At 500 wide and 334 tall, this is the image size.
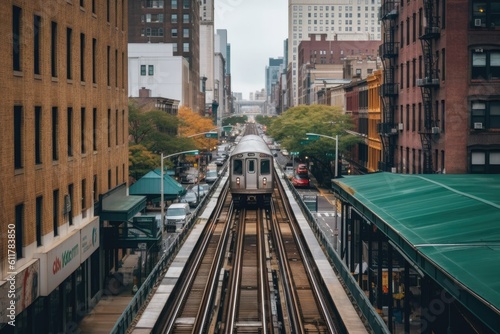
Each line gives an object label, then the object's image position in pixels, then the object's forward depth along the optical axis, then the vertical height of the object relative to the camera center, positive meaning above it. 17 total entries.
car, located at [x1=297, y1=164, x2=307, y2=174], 83.42 -4.37
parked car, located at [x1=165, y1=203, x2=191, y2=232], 50.38 -5.99
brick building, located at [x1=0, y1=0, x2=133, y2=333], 21.17 -0.84
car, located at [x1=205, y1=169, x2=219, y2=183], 82.81 -5.08
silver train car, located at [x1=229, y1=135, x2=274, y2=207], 50.31 -2.71
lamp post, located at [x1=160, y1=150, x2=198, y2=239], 43.39 -3.86
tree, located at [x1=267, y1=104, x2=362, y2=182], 78.31 -0.09
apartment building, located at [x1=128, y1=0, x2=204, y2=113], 137.88 +20.62
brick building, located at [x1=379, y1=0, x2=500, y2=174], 44.62 +2.94
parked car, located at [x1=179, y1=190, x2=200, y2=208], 62.70 -5.84
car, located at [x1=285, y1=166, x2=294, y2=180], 88.89 -5.07
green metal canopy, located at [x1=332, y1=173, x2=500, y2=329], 13.76 -2.57
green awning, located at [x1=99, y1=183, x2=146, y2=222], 33.53 -3.54
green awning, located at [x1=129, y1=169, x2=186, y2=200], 46.56 -3.58
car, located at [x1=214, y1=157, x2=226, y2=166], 111.36 -4.58
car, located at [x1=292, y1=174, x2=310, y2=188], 80.31 -5.42
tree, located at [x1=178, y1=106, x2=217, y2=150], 94.66 +0.80
